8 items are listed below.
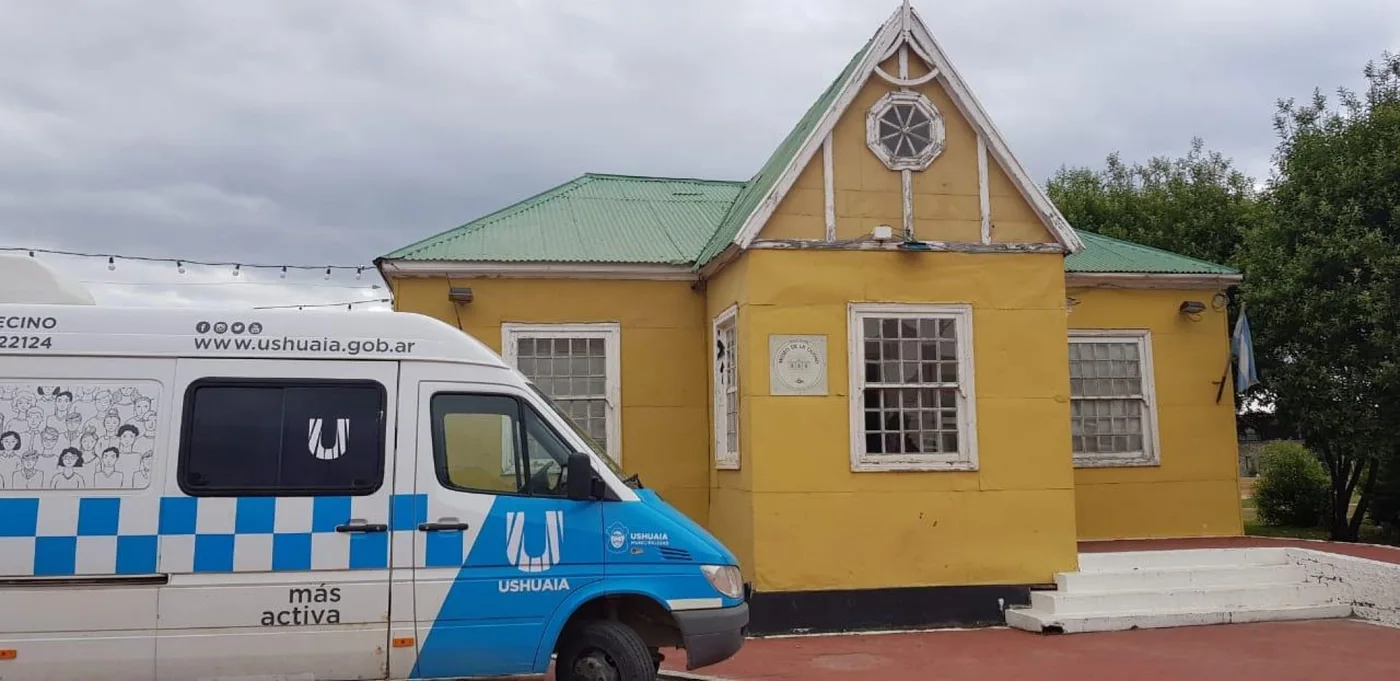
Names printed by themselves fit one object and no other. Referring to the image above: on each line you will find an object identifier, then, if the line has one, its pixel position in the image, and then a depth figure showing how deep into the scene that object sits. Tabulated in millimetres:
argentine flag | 12797
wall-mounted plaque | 9984
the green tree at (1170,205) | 19797
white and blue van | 6082
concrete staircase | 9781
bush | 18328
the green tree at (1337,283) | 13266
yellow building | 9938
